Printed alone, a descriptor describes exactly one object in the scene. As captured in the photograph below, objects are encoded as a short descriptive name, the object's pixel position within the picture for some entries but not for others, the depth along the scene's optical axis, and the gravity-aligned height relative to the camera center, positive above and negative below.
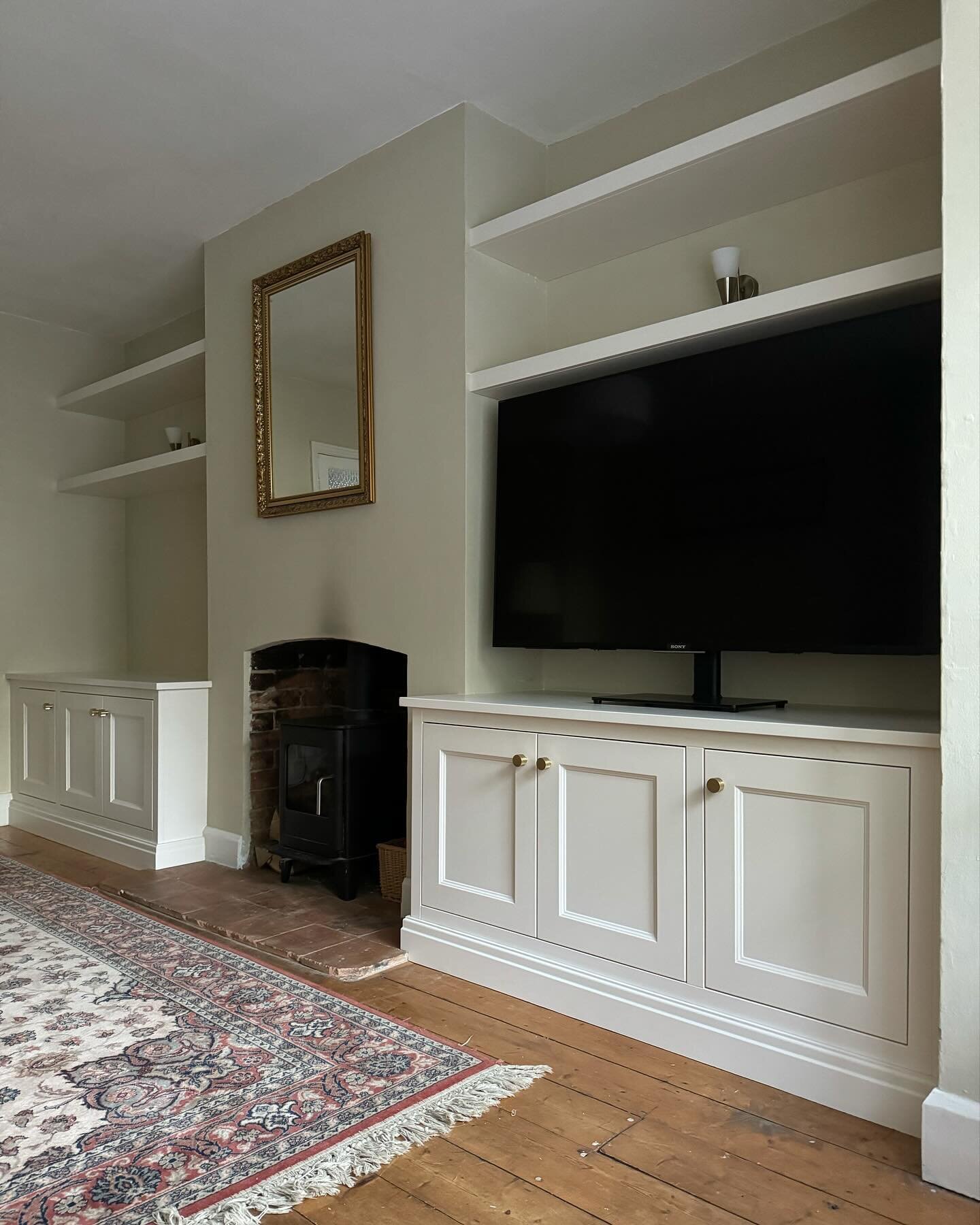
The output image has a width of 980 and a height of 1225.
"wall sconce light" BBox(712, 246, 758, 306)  2.69 +0.92
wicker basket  3.42 -0.99
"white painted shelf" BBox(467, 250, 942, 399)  2.13 +0.71
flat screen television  2.12 +0.26
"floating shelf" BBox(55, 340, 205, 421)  4.51 +1.14
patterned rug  1.68 -1.07
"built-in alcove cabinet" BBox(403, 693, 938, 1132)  1.89 -0.67
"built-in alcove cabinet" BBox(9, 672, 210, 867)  4.04 -0.76
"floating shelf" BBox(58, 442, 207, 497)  4.49 +0.65
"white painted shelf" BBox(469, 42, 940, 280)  2.23 +1.18
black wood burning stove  3.53 -0.69
